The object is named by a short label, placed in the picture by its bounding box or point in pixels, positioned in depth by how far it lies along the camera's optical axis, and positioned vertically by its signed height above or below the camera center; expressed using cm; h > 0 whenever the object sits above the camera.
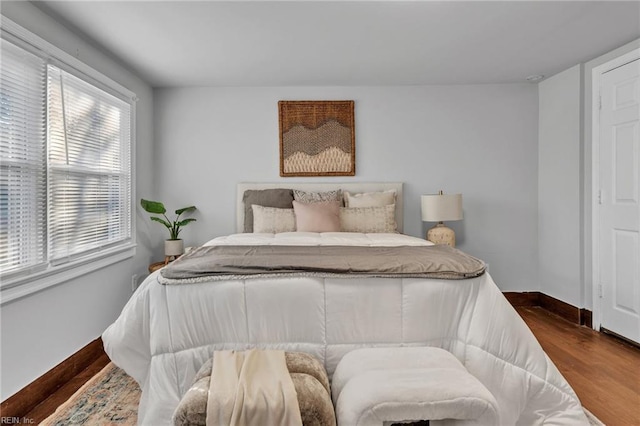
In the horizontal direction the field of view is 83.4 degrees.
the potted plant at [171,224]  340 -12
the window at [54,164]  199 +33
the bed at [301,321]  173 -54
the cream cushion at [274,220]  329 -8
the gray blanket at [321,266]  178 -28
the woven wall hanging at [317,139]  388 +78
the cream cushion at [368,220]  333 -8
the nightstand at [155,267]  330 -50
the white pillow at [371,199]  355 +12
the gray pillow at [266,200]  354 +12
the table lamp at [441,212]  347 -1
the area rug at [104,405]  184 -106
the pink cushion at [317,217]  318 -5
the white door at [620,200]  280 +7
